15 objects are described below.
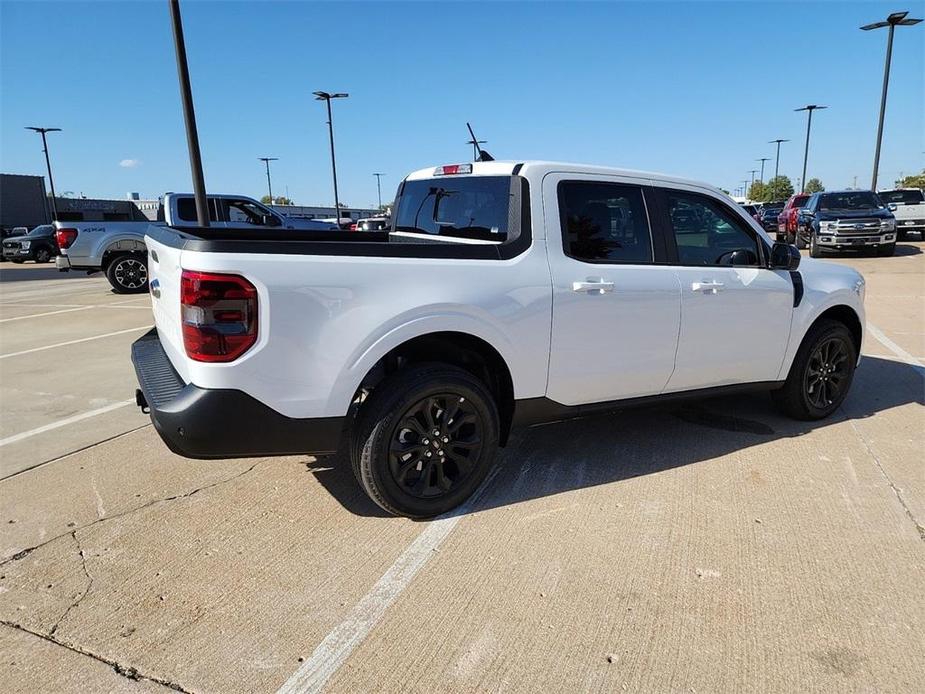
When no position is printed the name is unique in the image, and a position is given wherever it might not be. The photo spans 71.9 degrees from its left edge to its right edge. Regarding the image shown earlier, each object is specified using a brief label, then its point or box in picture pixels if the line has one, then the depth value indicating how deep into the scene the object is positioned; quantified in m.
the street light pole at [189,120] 9.76
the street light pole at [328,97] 35.34
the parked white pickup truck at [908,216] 20.53
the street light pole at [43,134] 45.22
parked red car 20.20
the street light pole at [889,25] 24.08
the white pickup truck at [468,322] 2.71
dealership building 52.19
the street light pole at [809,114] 45.07
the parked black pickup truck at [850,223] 16.28
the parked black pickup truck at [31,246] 27.23
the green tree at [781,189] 99.94
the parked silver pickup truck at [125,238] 12.31
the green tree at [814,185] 110.06
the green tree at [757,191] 106.82
